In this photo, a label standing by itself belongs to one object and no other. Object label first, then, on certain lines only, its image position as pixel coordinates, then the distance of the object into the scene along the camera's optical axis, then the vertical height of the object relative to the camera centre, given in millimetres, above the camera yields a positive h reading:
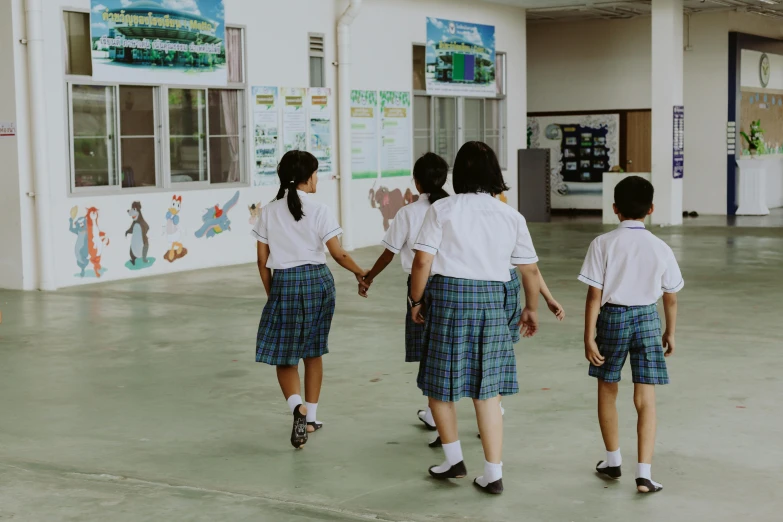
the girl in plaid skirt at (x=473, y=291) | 3949 -434
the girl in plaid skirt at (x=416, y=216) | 4613 -187
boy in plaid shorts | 3961 -473
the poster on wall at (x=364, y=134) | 13945 +494
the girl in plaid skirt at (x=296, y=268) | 4730 -408
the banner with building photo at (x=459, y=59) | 15312 +1615
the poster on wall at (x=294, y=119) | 12938 +643
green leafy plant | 18984 +452
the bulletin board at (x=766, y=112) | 19141 +970
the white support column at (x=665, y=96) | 16312 +1062
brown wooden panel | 19016 +491
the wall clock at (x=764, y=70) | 19672 +1721
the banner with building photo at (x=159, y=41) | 10578 +1359
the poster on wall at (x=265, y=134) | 12531 +461
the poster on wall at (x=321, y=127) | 13320 +564
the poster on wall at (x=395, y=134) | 14516 +506
